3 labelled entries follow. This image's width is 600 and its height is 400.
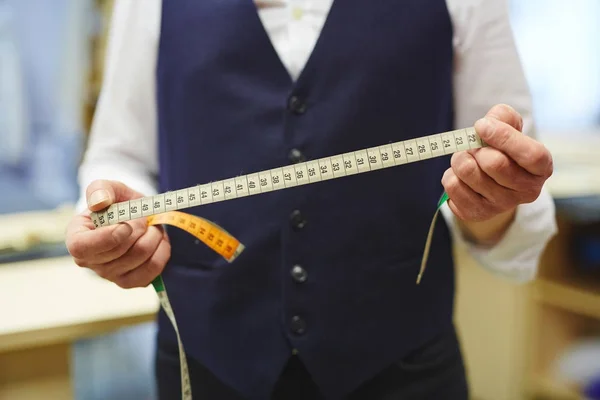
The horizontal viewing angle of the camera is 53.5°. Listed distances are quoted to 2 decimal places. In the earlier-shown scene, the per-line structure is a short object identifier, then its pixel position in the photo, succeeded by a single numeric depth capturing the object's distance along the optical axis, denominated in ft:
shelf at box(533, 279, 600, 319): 5.36
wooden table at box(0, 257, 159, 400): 3.33
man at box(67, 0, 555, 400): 2.37
